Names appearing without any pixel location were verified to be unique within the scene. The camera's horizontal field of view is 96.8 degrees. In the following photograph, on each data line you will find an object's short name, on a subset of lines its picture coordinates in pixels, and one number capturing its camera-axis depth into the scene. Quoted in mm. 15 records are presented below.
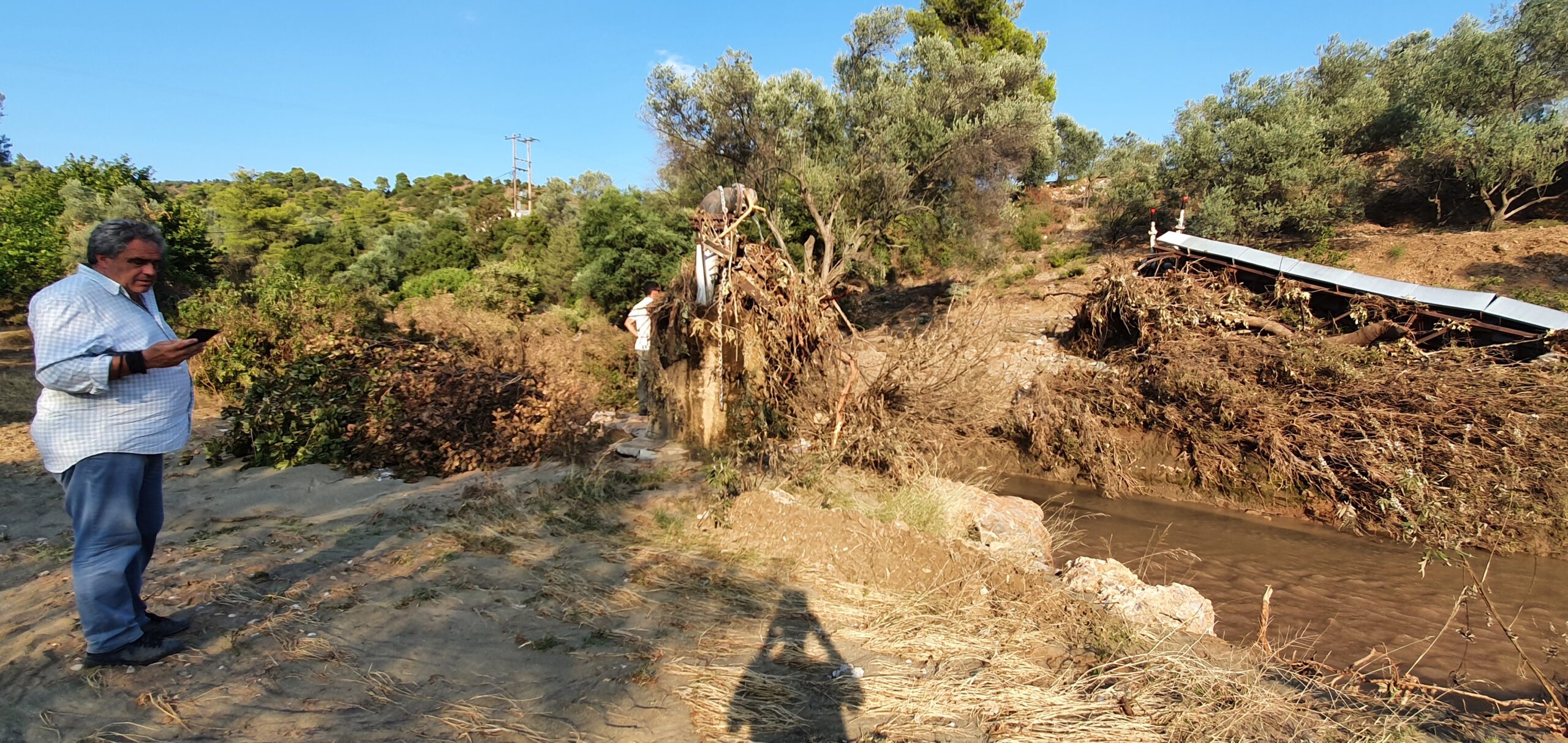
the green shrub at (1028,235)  20188
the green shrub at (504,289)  16672
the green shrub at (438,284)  20047
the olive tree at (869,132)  14734
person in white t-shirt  8266
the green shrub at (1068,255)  18219
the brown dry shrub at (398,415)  6410
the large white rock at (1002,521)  5656
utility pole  44688
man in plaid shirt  2488
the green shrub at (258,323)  8695
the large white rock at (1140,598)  4359
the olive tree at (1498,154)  12758
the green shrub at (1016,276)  17333
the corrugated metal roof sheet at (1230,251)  10180
